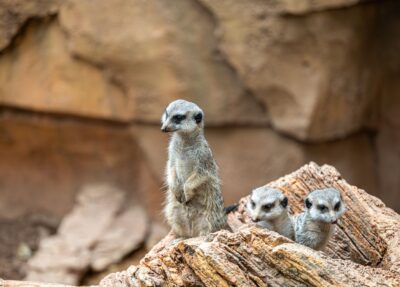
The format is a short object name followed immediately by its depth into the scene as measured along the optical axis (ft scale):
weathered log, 23.65
